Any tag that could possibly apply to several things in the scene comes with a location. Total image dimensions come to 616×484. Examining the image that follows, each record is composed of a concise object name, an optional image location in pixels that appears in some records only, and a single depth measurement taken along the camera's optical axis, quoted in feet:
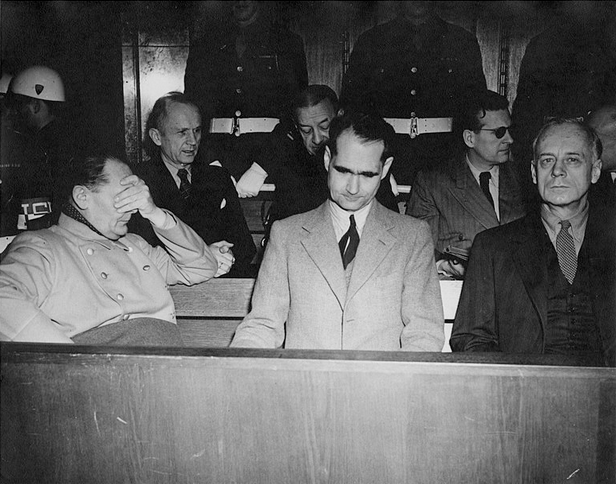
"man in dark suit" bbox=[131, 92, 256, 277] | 8.98
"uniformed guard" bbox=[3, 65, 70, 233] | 9.20
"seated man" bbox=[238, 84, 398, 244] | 9.12
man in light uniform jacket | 5.72
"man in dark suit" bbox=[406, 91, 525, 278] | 8.82
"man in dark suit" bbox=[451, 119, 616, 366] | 5.86
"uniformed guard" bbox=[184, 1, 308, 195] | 12.21
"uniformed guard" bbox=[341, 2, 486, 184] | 11.53
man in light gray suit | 5.72
